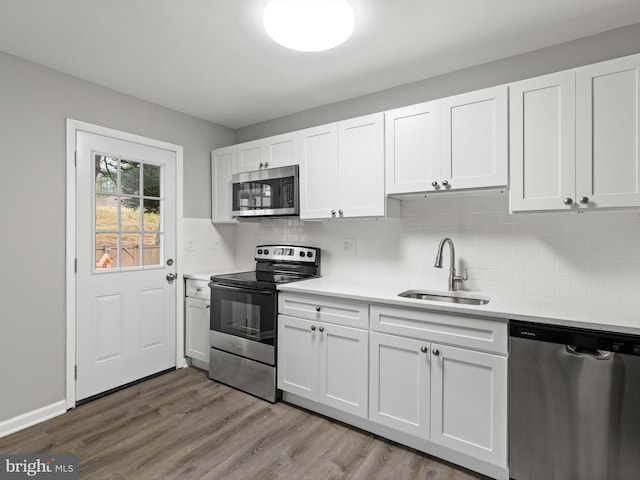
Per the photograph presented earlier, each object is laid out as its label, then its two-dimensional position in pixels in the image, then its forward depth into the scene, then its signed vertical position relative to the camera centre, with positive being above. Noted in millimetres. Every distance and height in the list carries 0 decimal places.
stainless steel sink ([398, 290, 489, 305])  2260 -396
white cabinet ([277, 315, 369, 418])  2234 -853
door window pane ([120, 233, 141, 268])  2873 -108
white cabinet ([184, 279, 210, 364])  3180 -767
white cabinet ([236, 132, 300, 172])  2967 +769
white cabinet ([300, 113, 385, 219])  2482 +528
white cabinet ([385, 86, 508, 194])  2020 +598
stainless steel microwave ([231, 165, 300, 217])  2947 +409
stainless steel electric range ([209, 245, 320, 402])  2654 -689
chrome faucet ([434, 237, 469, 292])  2326 -182
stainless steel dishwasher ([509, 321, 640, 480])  1507 -752
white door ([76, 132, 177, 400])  2628 -206
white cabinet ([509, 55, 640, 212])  1704 +529
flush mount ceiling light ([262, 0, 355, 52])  1681 +1087
